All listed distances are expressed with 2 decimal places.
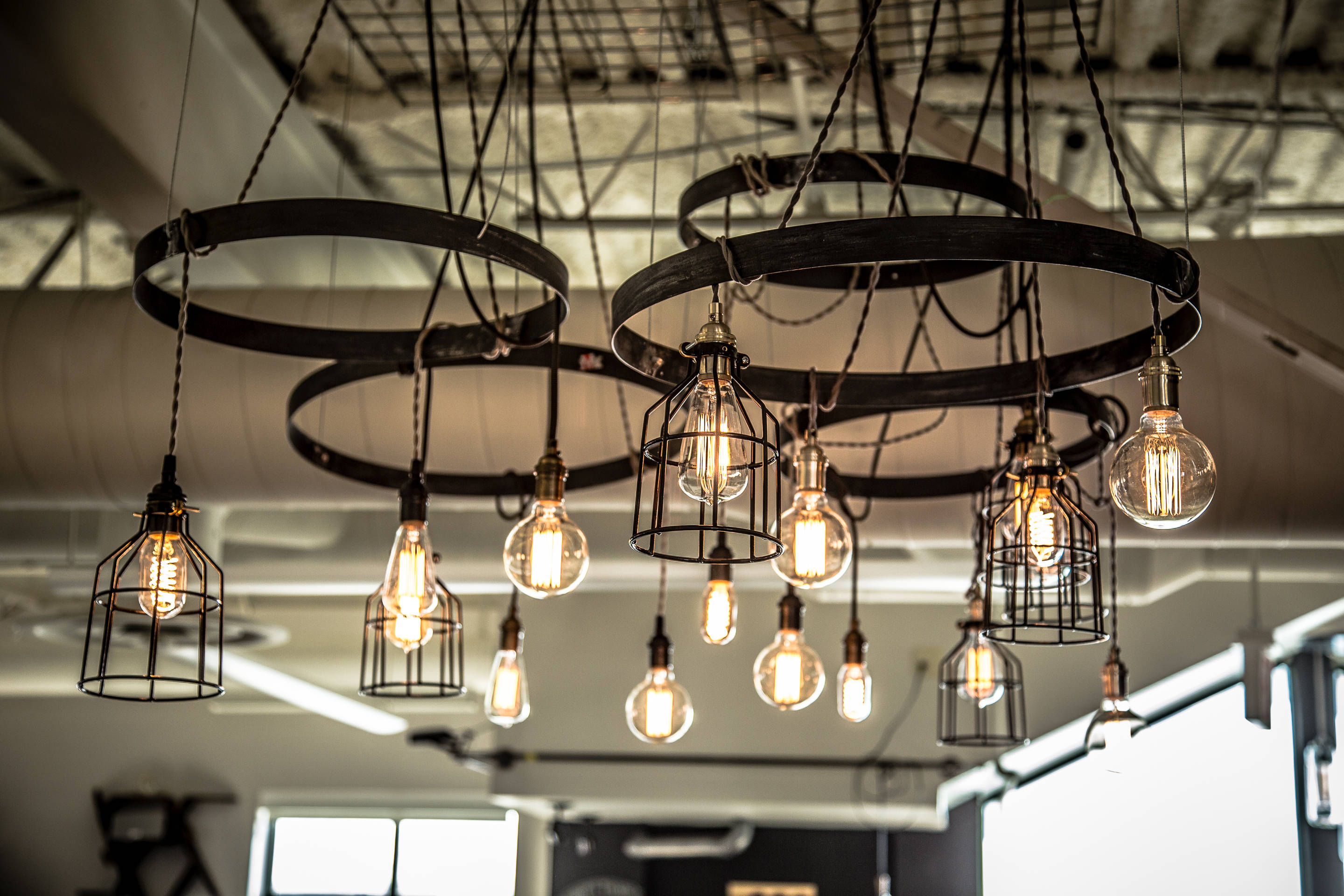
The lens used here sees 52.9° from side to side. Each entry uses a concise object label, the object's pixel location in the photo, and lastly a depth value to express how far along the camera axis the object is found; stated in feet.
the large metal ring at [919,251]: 5.13
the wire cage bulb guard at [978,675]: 9.93
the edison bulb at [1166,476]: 5.39
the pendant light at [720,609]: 8.87
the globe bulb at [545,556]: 7.16
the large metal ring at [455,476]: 8.93
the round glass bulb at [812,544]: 7.38
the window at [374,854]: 32.27
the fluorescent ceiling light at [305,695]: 21.36
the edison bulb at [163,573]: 6.33
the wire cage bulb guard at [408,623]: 7.64
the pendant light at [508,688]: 9.86
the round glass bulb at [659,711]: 9.48
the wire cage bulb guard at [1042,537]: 6.72
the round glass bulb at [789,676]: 9.15
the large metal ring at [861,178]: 7.82
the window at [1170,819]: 24.17
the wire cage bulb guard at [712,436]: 5.06
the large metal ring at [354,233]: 6.20
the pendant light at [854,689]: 9.35
